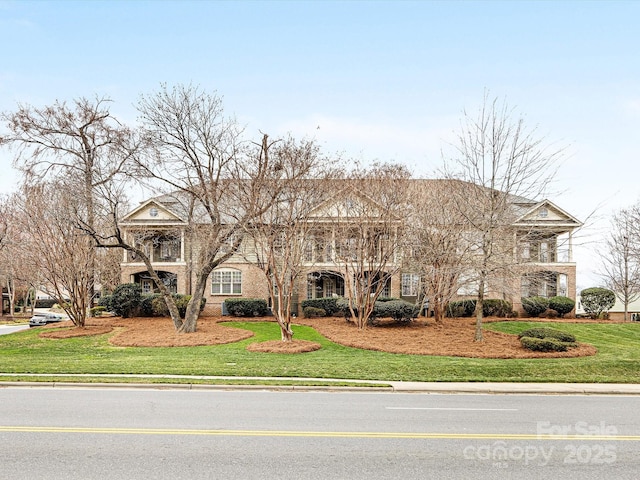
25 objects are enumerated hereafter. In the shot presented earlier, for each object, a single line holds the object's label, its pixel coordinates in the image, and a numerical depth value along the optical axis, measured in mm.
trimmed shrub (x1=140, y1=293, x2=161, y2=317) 32497
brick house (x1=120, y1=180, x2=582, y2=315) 34375
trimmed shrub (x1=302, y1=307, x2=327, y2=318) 31453
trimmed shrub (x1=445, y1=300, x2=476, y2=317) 31766
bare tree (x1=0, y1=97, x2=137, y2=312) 23000
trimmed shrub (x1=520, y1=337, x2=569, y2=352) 18625
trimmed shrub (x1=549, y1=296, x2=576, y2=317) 32875
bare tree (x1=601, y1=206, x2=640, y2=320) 36188
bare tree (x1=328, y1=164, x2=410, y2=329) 25688
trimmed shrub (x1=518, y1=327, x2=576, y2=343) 20250
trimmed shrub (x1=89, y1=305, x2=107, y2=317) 37156
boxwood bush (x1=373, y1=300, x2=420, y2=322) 27156
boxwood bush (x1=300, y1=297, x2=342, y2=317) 32031
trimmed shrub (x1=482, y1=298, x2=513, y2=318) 31750
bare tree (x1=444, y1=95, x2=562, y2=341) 19516
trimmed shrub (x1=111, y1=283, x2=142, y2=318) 32312
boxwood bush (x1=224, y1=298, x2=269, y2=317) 32312
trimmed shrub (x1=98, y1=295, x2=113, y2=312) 32688
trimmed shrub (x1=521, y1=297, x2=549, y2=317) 32250
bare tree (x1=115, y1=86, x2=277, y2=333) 22484
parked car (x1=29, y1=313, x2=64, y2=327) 38812
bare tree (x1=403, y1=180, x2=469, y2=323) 23406
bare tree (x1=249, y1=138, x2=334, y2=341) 20422
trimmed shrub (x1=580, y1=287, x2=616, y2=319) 33875
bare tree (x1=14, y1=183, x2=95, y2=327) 24734
